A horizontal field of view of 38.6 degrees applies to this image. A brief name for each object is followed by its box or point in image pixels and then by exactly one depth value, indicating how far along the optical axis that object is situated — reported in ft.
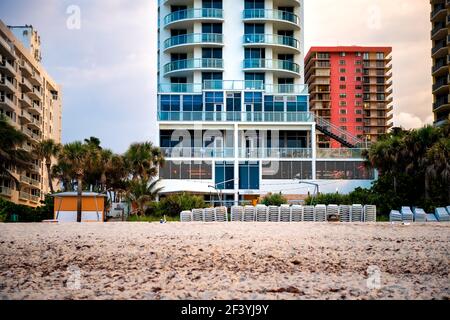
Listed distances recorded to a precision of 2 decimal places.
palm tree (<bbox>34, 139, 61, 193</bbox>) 180.55
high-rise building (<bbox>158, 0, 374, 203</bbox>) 169.27
